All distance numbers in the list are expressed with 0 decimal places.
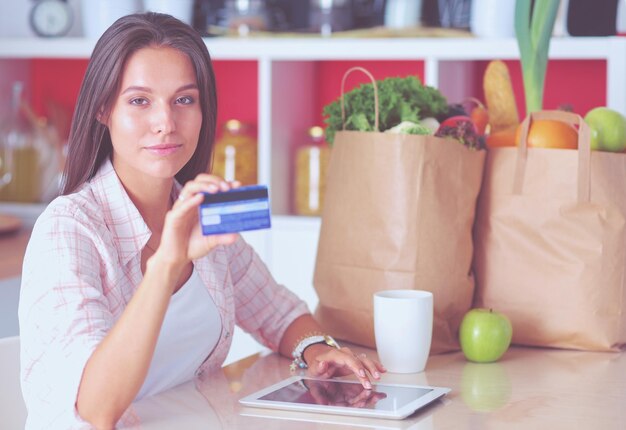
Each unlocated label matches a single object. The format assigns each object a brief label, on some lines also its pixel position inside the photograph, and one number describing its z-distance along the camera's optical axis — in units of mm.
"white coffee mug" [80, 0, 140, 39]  4119
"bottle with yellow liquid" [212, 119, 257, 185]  4102
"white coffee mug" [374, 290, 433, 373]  2521
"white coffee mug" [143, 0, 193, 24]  4070
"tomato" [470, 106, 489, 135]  2849
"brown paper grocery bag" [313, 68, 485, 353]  2614
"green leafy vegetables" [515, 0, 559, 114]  2842
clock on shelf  4317
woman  2218
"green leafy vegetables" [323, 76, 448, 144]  2677
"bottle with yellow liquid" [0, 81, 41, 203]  4417
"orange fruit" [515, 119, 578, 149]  2674
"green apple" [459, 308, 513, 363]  2583
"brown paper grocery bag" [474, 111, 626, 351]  2651
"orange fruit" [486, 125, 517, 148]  2763
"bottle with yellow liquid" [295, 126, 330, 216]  4024
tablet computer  2271
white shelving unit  3679
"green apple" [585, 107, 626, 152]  2679
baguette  2881
